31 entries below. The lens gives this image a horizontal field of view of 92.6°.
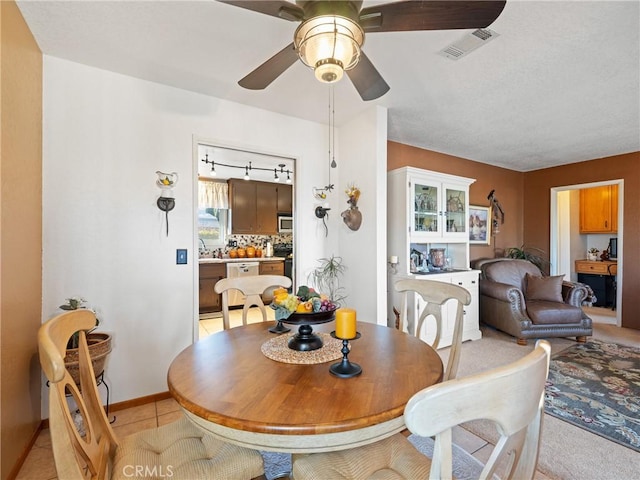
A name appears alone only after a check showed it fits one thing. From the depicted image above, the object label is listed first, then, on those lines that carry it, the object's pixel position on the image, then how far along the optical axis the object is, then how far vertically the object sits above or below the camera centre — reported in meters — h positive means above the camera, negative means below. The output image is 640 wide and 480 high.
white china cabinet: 3.50 +0.09
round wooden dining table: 0.87 -0.52
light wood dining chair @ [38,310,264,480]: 0.86 -0.79
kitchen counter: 5.31 -0.38
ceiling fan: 1.20 +0.90
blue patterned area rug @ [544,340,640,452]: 2.06 -1.25
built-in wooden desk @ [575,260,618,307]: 5.55 -0.72
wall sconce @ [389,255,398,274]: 3.50 -0.30
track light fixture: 4.88 +1.26
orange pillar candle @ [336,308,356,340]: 1.15 -0.32
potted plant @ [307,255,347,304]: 3.35 -0.42
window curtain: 5.83 +0.87
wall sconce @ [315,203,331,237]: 3.32 +0.29
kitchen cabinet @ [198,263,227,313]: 5.12 -0.80
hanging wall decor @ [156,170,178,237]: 2.50 +0.41
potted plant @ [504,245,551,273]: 5.13 -0.28
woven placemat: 1.31 -0.51
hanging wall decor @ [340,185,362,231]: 3.11 +0.28
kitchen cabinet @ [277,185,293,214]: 6.50 +0.87
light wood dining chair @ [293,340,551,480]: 0.56 -0.34
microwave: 6.50 +0.34
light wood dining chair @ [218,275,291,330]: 2.04 -0.33
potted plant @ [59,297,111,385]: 1.89 -0.71
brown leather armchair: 3.62 -0.80
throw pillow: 3.92 -0.65
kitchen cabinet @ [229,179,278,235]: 6.02 +0.66
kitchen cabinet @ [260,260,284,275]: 5.84 -0.55
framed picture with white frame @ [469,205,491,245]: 4.79 +0.23
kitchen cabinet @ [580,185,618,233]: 5.61 +0.57
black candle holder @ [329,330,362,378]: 1.15 -0.50
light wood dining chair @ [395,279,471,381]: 1.61 -0.36
